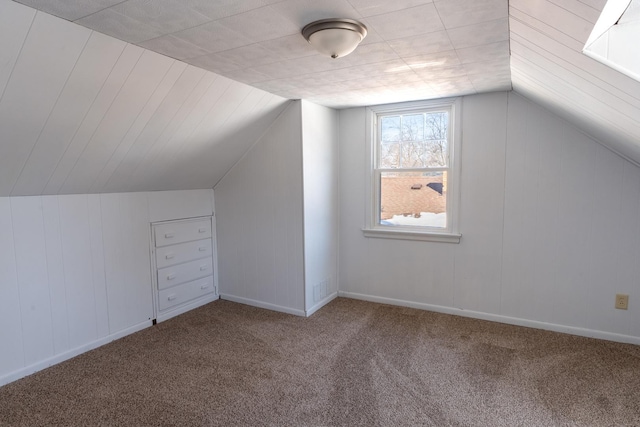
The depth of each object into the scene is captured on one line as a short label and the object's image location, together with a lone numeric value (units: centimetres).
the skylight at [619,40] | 124
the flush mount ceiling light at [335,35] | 172
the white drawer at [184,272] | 357
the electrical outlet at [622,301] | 289
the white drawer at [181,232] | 353
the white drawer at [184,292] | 357
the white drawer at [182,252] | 354
